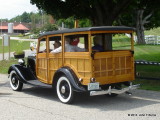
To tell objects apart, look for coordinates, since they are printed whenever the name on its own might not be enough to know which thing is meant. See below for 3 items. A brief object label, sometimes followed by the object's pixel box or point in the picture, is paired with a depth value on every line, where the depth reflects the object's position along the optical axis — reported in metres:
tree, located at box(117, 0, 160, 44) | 40.28
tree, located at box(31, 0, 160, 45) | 13.38
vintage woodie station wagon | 7.64
